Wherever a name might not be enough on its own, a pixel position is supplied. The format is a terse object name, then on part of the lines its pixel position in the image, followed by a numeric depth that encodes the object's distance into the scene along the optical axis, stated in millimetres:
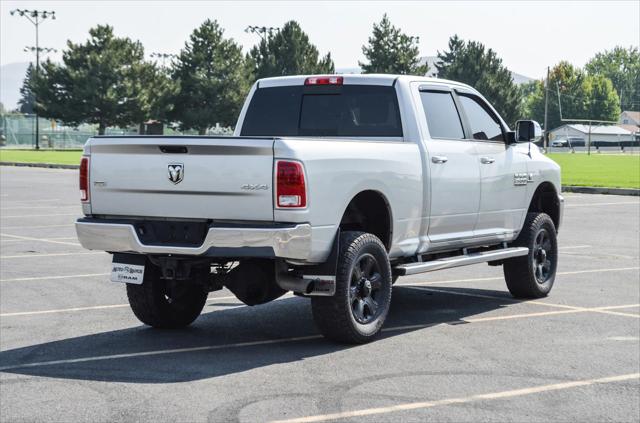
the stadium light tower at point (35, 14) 88644
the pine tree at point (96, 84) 102188
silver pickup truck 7453
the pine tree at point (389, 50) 122812
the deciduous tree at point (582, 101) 178000
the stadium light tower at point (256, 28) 98750
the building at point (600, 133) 177488
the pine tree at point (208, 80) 107812
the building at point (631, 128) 186525
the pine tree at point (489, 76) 127312
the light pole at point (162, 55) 125819
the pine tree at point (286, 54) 116500
